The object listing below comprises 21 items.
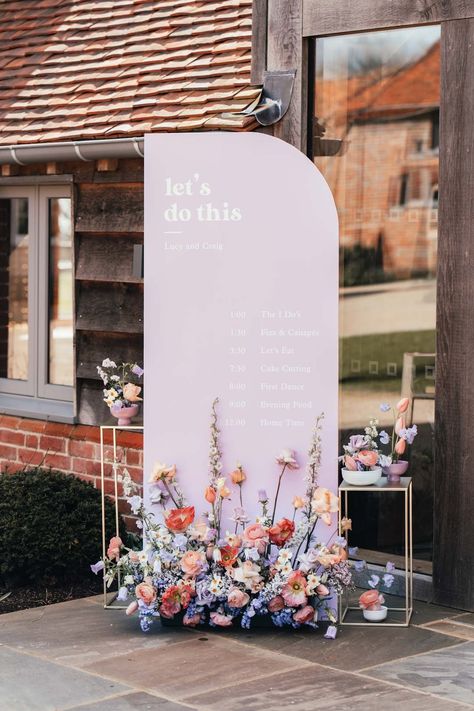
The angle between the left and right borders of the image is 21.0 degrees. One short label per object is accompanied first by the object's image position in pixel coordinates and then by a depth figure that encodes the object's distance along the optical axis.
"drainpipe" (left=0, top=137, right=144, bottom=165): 7.00
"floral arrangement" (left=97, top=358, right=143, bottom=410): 6.21
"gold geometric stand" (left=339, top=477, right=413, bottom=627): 5.83
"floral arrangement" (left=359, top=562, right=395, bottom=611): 5.90
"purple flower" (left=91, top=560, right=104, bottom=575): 6.08
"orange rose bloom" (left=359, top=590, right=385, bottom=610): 5.90
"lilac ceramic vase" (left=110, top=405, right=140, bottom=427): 6.32
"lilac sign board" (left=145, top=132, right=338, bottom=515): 5.77
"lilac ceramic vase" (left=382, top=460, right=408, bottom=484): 5.96
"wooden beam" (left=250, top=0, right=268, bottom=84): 6.71
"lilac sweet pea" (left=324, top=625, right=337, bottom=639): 5.67
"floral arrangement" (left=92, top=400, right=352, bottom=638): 5.66
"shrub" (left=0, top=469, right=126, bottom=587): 6.52
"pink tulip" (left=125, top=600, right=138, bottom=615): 5.82
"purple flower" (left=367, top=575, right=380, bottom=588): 5.90
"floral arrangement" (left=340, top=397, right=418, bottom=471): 5.78
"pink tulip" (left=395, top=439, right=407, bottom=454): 5.77
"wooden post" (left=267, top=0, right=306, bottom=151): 6.57
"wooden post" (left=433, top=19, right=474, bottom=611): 6.05
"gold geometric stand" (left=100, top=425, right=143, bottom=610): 6.21
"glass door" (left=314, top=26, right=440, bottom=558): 6.75
